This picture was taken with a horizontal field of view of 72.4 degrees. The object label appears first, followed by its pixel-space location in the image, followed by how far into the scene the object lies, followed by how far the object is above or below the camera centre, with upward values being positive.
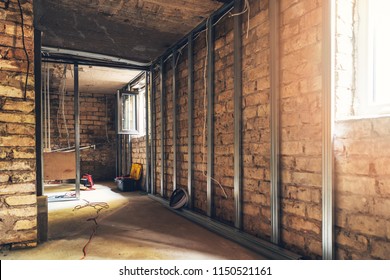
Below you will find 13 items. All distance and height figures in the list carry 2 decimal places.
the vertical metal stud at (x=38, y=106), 2.65 +0.34
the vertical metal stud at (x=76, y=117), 4.80 +0.41
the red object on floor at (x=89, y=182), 6.04 -0.97
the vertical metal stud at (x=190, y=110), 3.51 +0.38
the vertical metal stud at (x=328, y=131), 1.76 +0.04
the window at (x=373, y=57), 1.69 +0.53
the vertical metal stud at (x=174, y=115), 3.92 +0.35
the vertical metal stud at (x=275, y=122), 2.18 +0.13
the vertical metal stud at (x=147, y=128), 5.08 +0.20
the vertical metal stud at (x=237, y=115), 2.62 +0.23
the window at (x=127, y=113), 5.87 +0.59
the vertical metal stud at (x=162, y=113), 4.38 +0.43
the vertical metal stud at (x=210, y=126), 3.06 +0.14
